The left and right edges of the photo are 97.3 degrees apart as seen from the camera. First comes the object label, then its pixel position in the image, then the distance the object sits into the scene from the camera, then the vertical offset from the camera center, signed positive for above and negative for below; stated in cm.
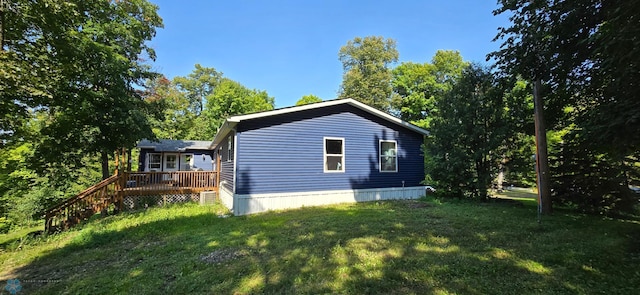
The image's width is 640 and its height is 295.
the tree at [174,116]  2655 +508
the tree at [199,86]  3515 +995
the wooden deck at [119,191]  877 -103
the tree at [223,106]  3070 +653
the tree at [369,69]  2733 +945
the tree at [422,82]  2556 +752
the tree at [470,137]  1054 +98
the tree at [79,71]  632 +279
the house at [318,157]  921 +23
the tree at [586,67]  412 +183
